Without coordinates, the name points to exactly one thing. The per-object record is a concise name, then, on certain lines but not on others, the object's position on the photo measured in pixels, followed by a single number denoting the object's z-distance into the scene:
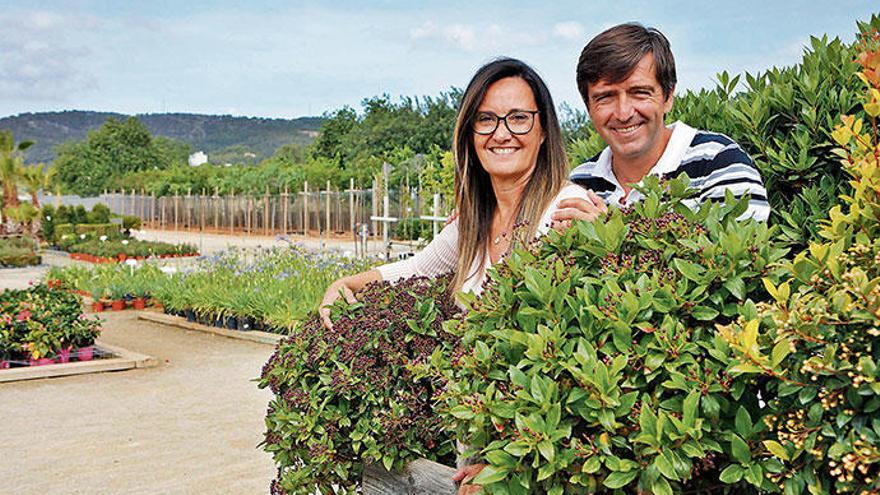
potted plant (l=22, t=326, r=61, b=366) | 8.77
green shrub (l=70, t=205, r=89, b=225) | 30.89
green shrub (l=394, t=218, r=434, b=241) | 27.81
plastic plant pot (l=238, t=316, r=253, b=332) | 10.98
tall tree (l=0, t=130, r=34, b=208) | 33.69
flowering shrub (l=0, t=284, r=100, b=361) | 8.77
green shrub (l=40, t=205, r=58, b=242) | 30.38
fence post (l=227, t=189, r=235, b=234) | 43.16
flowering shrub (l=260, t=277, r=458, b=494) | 2.95
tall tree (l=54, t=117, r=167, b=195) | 88.81
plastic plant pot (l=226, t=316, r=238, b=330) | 11.16
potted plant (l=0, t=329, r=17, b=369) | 8.68
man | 2.91
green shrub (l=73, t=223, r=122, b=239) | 27.26
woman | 2.92
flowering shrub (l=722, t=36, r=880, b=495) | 1.66
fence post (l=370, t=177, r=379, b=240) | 21.80
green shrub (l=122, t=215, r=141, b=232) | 34.62
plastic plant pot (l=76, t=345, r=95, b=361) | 9.22
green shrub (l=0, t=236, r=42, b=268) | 23.28
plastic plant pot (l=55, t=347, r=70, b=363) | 9.02
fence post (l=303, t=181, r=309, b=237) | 35.00
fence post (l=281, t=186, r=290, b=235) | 36.84
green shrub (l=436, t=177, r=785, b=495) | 1.88
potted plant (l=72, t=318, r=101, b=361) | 9.16
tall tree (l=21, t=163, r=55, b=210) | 35.81
